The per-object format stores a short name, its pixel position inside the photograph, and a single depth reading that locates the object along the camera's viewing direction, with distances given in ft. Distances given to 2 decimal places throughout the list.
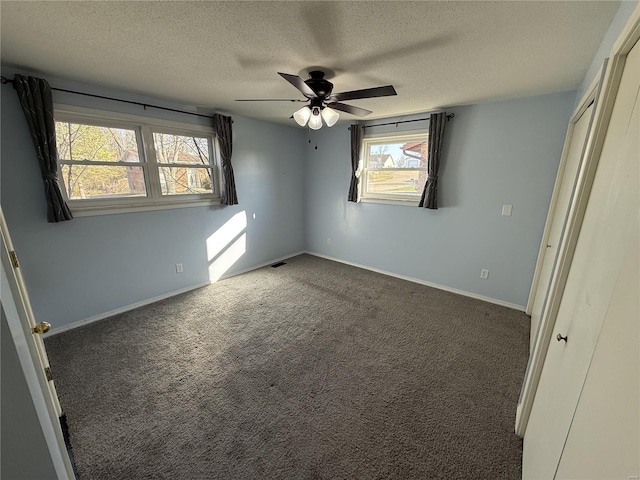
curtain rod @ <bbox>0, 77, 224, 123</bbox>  6.43
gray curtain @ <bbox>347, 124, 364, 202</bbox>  12.27
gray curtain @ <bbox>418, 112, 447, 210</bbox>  9.89
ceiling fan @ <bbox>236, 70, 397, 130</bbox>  5.97
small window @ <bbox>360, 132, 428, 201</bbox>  11.40
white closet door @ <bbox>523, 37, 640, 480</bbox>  2.32
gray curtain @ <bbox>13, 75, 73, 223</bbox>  6.60
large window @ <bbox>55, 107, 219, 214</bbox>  7.91
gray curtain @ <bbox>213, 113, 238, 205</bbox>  10.64
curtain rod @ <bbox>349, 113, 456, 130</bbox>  9.82
